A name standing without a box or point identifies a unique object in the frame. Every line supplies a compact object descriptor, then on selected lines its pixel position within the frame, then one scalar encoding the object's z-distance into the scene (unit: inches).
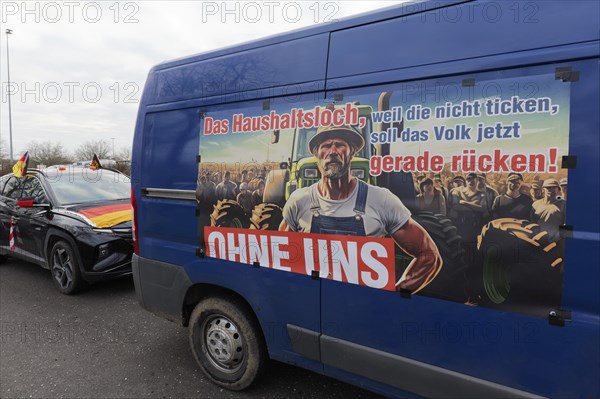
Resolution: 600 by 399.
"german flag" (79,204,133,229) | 199.2
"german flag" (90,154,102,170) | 269.3
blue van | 64.0
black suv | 193.2
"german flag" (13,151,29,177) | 235.1
